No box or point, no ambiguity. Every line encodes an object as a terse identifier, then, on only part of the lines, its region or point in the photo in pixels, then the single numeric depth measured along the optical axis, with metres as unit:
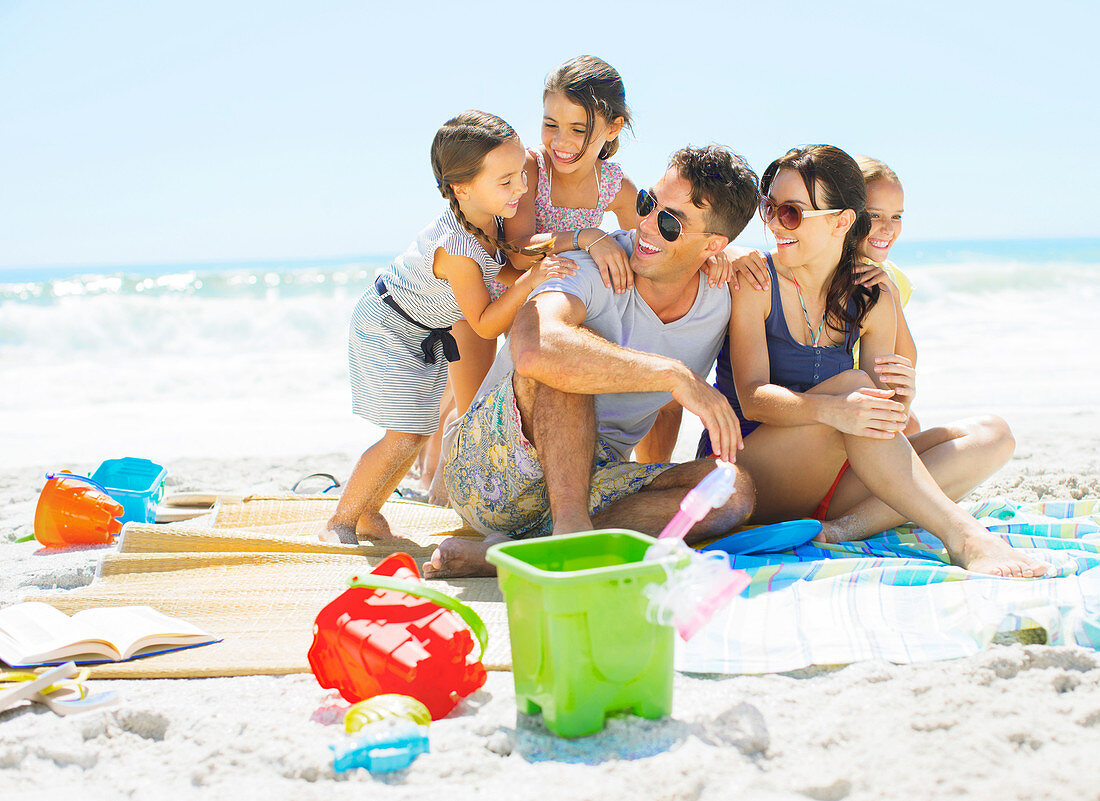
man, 2.76
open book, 2.17
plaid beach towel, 2.11
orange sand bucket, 3.56
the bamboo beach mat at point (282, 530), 3.16
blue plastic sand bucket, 3.93
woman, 2.79
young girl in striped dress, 3.22
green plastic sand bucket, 1.66
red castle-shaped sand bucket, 1.89
